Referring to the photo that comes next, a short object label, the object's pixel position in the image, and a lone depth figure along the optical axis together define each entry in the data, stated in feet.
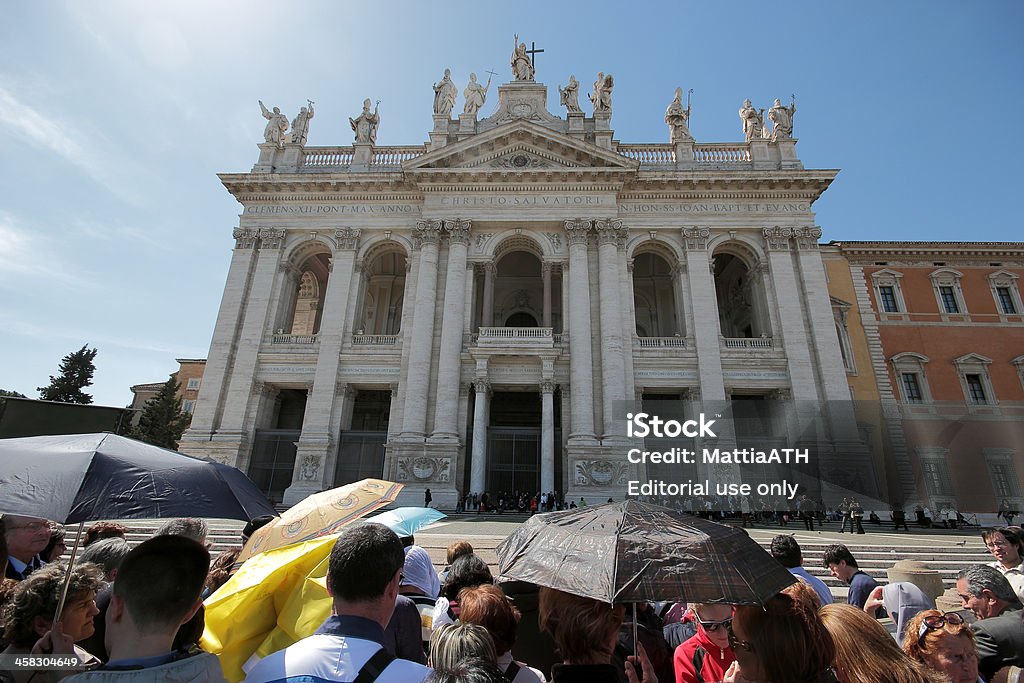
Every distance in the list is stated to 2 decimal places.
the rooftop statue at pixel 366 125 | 83.35
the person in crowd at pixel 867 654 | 6.43
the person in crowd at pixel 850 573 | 14.98
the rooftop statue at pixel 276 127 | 83.20
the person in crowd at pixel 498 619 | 8.12
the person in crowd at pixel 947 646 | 7.82
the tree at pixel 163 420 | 95.14
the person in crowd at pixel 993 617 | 9.76
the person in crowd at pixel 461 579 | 11.49
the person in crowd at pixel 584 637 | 6.76
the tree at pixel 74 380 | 101.65
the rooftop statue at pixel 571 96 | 83.61
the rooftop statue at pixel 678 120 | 80.59
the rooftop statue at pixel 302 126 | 83.71
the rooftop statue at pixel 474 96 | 83.25
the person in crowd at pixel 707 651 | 8.76
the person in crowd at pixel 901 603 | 12.71
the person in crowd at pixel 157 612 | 5.95
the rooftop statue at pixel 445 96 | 83.41
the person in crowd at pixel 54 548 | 15.73
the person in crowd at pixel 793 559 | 14.61
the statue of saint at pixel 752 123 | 80.93
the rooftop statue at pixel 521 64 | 86.02
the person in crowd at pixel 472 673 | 5.05
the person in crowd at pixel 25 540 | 13.15
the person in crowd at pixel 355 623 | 5.82
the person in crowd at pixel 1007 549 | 15.19
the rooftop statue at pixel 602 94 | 82.69
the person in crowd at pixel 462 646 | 6.33
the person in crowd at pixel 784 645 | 6.32
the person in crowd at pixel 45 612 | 8.93
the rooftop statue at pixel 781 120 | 79.56
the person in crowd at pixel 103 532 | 17.06
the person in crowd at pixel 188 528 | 13.76
